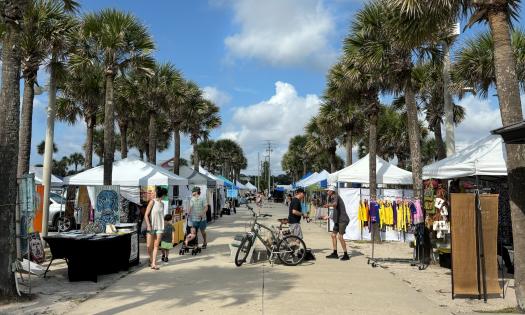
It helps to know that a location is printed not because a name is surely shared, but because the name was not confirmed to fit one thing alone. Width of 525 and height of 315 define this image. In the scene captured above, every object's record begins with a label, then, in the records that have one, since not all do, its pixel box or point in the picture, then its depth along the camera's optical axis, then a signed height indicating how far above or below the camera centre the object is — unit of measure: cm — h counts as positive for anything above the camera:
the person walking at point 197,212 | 1327 -36
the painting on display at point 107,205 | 1434 -18
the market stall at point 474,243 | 777 -72
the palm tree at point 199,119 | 3153 +548
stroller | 1304 -131
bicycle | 1123 -114
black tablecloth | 901 -101
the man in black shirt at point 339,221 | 1226 -57
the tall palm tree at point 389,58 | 1334 +394
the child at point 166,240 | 1151 -97
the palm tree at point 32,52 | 1282 +399
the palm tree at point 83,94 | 1506 +454
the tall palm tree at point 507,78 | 683 +172
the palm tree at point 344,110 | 1906 +440
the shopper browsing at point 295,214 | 1224 -40
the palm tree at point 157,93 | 2523 +547
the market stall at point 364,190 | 1748 +28
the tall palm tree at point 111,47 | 1534 +484
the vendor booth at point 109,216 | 912 -56
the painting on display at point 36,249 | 1038 -106
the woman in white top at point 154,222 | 1094 -52
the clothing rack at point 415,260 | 1138 -152
